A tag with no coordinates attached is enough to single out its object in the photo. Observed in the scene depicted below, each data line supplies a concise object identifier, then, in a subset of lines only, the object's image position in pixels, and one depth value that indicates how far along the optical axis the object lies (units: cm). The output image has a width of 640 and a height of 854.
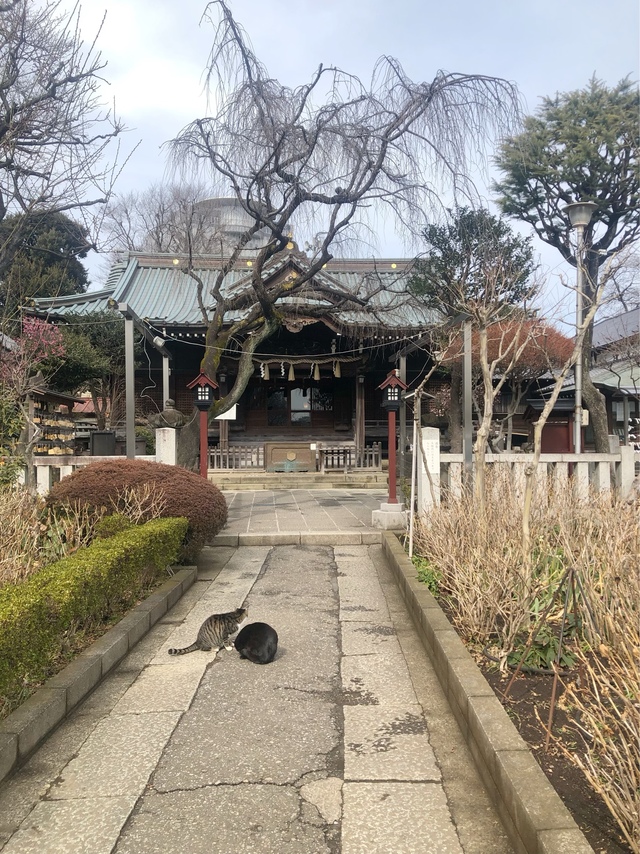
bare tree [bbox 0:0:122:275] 797
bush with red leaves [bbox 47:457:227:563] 672
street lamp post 930
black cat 441
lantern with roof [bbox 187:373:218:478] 1059
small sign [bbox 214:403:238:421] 1321
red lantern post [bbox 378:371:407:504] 1024
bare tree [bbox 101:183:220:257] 1166
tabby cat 470
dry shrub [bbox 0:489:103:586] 490
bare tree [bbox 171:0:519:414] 881
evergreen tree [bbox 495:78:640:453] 1522
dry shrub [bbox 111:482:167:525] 651
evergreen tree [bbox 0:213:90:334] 1004
